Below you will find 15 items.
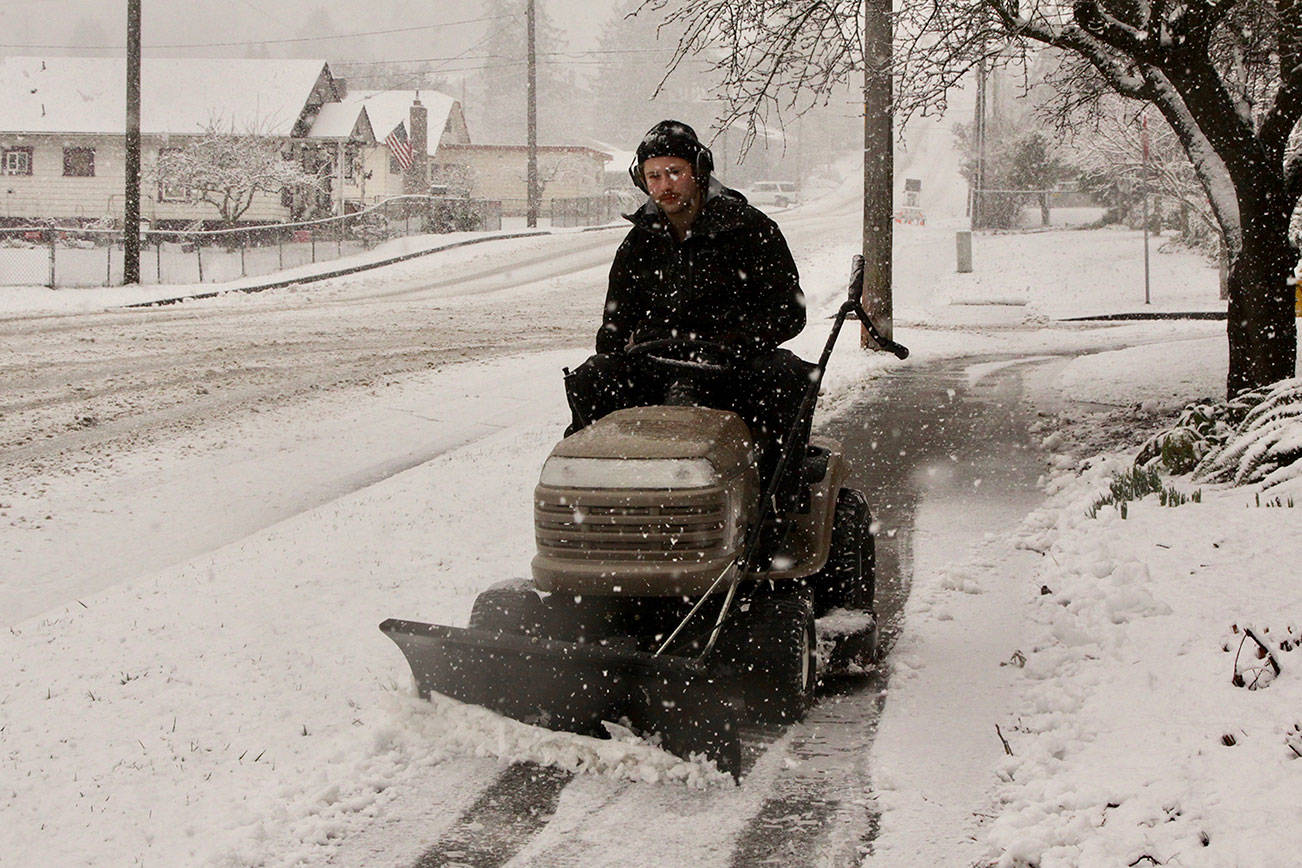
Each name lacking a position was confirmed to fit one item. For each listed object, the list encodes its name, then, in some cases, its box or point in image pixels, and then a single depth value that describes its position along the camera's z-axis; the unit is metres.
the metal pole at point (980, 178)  41.83
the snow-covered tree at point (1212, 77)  8.84
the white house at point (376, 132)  51.19
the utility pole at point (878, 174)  13.42
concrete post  29.70
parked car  66.31
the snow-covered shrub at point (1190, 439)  7.76
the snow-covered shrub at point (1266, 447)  6.73
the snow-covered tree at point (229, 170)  37.81
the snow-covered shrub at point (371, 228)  34.44
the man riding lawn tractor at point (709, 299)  4.70
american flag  55.16
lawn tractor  4.10
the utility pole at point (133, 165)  24.62
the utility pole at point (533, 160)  44.88
